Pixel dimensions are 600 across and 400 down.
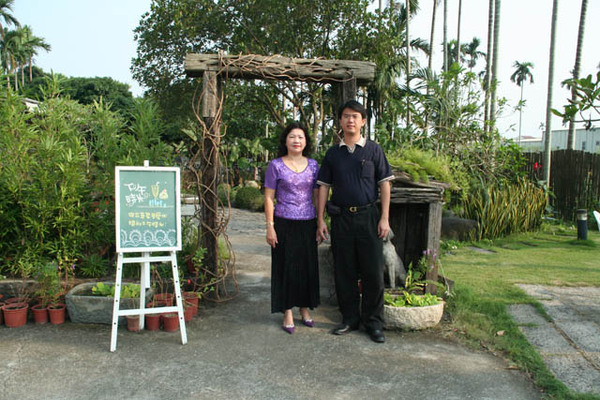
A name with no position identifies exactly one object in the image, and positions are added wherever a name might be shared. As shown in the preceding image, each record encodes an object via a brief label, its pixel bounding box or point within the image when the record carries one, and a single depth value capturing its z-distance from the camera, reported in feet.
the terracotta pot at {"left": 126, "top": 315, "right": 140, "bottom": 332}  13.06
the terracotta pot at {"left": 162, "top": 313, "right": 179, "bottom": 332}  13.12
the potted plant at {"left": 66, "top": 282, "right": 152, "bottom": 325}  13.46
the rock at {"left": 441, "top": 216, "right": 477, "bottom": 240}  28.68
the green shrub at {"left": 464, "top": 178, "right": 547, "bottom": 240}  29.35
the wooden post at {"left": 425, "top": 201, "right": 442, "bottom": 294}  15.12
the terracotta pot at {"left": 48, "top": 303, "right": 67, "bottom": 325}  13.43
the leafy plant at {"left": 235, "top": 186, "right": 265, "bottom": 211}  50.47
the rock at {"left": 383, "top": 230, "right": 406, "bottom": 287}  14.67
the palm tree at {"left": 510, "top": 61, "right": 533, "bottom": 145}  176.35
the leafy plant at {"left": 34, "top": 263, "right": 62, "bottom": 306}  13.47
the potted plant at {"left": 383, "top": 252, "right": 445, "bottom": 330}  13.23
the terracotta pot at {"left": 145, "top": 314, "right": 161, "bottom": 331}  13.17
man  12.70
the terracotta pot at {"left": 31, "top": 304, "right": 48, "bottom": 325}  13.43
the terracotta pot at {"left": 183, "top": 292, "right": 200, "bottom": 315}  14.46
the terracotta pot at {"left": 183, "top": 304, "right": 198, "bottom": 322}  14.05
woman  12.87
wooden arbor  15.35
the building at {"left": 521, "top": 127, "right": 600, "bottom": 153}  188.55
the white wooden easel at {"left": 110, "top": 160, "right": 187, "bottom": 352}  12.16
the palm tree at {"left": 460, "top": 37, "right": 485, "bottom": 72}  129.15
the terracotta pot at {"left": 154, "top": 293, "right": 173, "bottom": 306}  13.94
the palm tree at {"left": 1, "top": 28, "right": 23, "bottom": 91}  105.81
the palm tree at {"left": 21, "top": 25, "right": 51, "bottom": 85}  108.88
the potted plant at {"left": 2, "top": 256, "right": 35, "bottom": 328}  13.11
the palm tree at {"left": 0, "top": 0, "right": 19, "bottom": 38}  100.68
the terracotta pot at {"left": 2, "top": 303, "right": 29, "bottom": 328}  13.08
